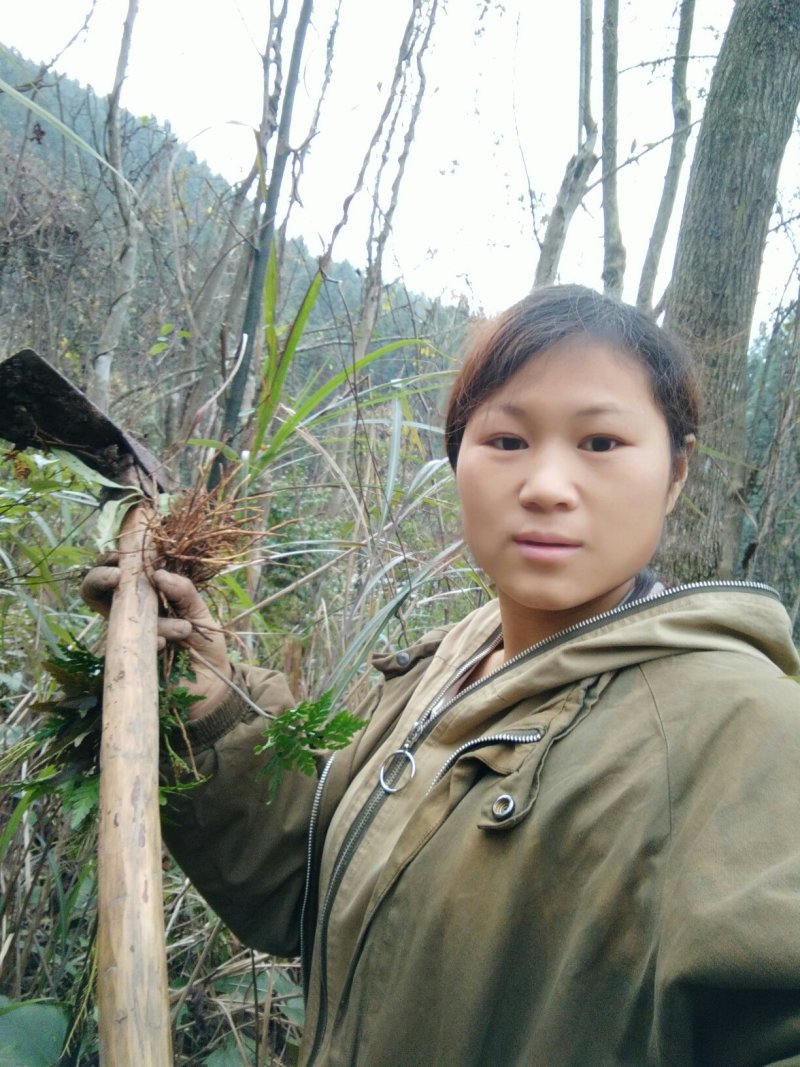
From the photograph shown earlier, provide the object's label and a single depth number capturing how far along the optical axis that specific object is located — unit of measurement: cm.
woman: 65
